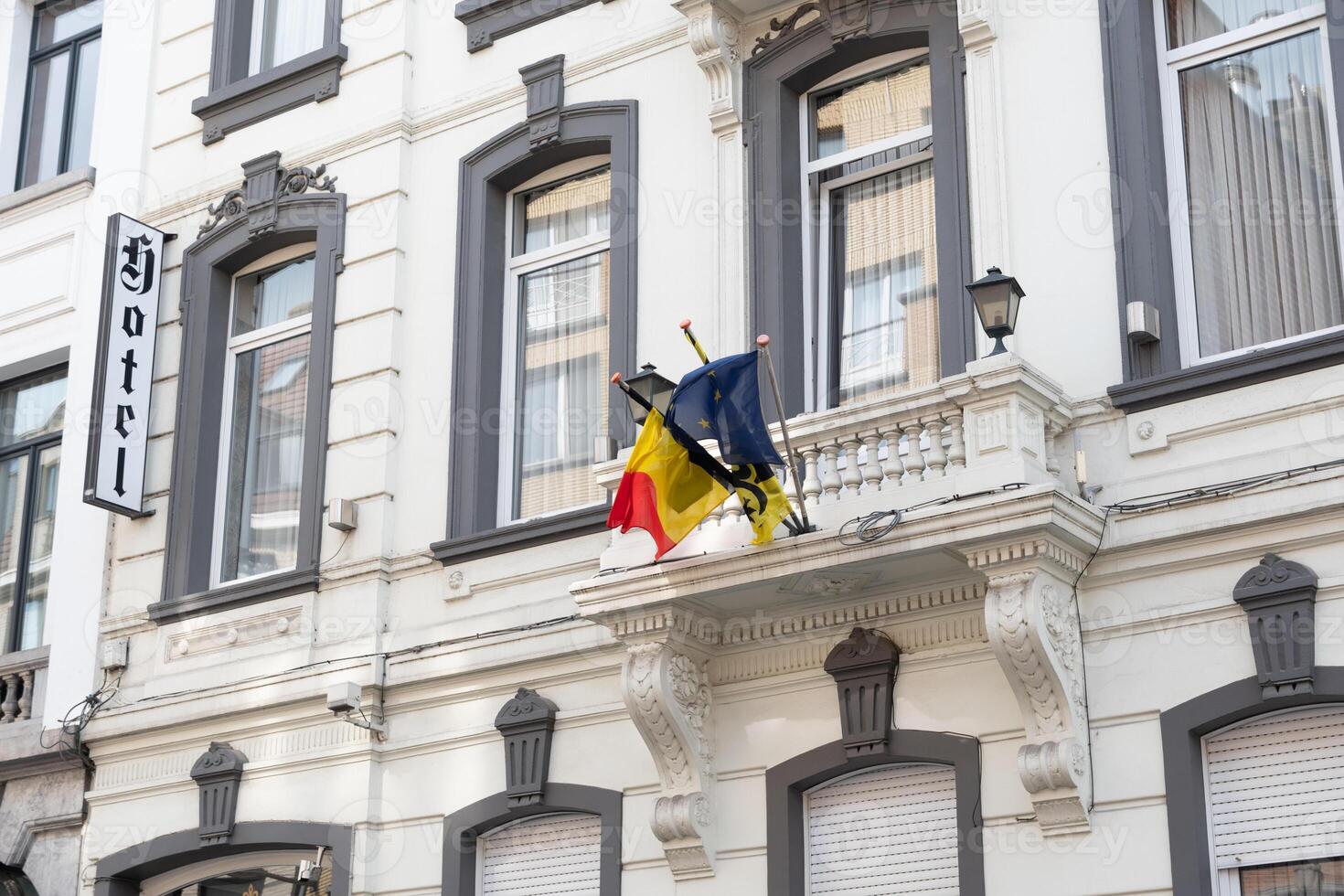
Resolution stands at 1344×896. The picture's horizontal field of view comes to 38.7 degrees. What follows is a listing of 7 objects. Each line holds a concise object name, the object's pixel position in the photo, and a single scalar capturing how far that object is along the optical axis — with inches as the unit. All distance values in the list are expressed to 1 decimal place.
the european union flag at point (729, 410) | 416.8
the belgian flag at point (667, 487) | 428.1
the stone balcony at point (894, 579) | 398.6
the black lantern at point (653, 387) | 455.5
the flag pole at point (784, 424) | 413.1
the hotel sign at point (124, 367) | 581.9
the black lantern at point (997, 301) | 410.3
